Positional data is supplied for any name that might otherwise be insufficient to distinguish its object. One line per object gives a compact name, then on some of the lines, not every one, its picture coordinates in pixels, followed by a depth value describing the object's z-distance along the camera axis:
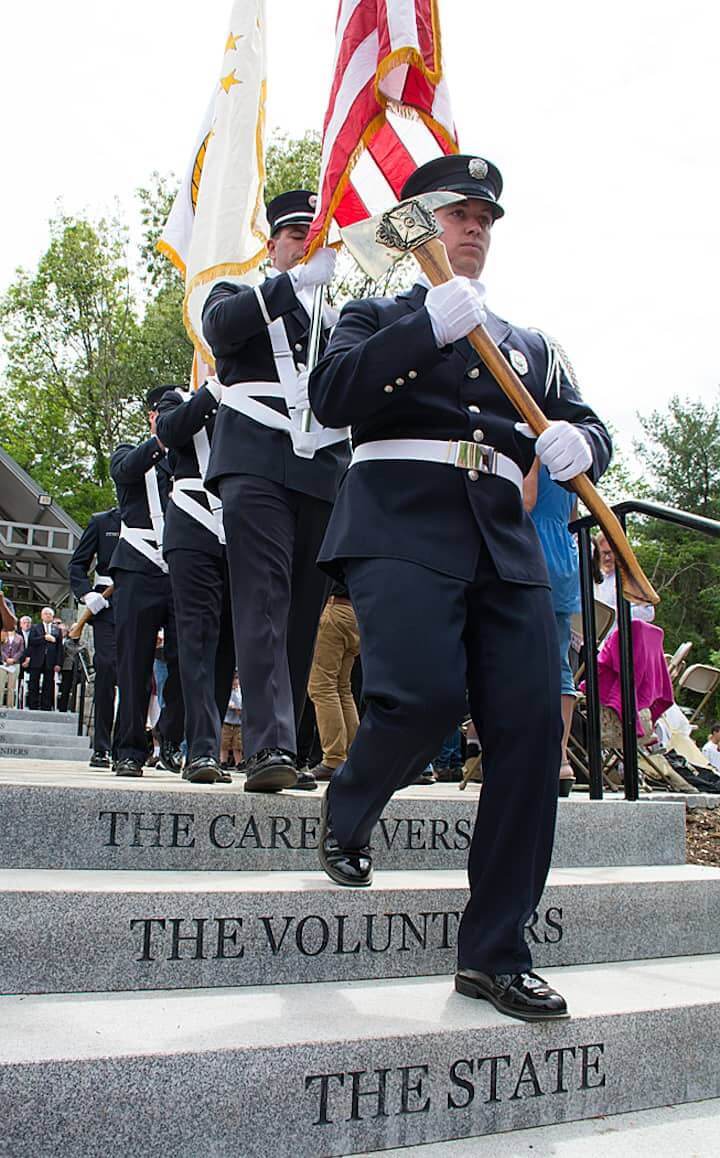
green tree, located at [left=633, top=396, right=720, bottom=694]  43.56
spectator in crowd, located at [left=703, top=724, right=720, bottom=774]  18.64
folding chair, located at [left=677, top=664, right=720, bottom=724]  11.32
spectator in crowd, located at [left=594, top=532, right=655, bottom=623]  6.29
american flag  4.53
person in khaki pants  6.54
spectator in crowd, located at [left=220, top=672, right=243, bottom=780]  12.18
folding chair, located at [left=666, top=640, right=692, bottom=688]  10.14
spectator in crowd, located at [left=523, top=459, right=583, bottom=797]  5.35
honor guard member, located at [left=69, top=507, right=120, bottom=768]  9.15
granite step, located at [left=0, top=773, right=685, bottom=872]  3.34
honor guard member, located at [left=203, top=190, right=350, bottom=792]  4.02
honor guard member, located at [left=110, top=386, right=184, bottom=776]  6.06
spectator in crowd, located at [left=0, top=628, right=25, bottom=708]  17.73
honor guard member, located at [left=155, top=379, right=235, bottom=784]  4.97
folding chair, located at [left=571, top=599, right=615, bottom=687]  7.19
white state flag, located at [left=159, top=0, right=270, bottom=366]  5.94
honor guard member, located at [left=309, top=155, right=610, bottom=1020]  2.81
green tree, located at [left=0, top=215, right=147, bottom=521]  33.28
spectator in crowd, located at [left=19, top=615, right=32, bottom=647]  18.78
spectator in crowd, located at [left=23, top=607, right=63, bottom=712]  18.67
